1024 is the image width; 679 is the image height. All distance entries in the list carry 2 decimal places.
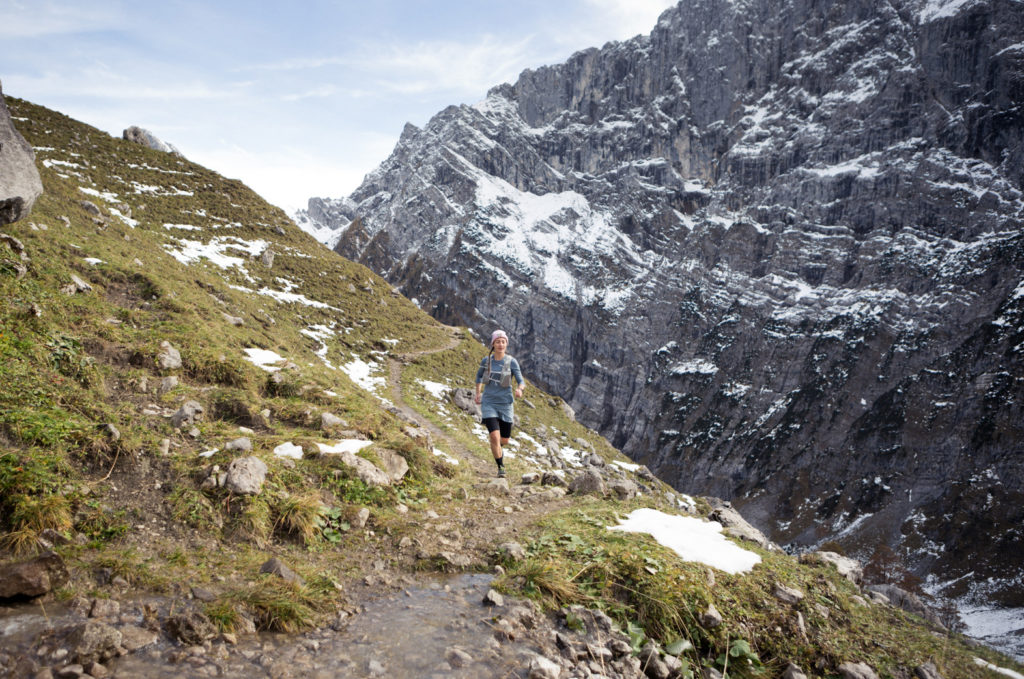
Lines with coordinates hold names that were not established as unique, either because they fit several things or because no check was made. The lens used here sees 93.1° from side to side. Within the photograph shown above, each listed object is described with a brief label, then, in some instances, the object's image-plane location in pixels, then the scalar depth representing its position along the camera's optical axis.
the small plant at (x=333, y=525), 6.19
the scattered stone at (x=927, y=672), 5.58
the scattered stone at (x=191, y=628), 3.86
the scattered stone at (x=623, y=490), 10.77
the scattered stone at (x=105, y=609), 3.92
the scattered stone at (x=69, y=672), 3.23
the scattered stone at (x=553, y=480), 11.31
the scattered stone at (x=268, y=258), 40.66
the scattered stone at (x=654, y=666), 4.59
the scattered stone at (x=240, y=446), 7.14
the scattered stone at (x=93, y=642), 3.40
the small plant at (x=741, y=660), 4.95
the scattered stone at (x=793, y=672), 4.95
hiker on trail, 10.70
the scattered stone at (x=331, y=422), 9.67
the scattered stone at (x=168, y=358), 9.81
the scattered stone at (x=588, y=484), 10.55
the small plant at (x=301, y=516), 6.03
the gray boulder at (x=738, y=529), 10.00
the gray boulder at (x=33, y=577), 3.82
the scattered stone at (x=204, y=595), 4.41
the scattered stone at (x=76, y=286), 10.95
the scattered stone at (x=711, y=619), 5.25
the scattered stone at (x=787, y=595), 6.05
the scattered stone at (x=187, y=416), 7.60
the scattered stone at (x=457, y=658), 4.16
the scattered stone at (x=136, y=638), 3.67
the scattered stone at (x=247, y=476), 6.12
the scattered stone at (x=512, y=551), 6.23
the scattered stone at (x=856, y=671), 5.23
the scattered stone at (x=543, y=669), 4.05
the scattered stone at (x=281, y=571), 4.84
